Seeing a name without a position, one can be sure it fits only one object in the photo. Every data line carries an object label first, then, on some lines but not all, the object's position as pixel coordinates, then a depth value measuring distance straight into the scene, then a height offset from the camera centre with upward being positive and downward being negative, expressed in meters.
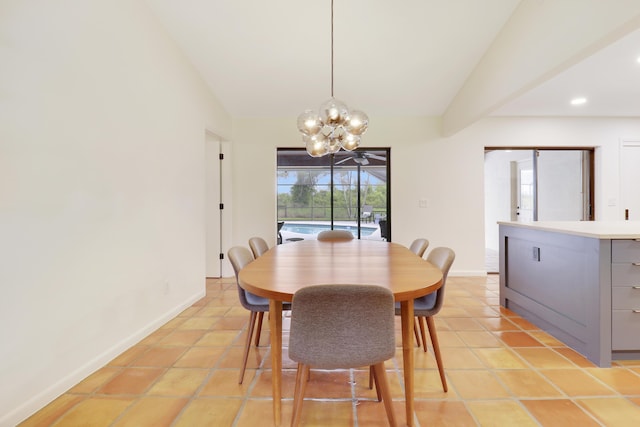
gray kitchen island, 2.11 -0.54
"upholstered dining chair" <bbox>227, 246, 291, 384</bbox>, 1.98 -0.58
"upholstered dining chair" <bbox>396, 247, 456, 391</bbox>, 1.88 -0.58
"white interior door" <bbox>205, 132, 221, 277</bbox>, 4.63 +0.13
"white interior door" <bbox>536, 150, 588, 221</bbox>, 4.97 +0.40
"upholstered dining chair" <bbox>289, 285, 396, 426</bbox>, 1.26 -0.47
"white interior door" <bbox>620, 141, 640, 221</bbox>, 4.71 +0.45
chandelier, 2.42 +0.67
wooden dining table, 1.47 -0.34
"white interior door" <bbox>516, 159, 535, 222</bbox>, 6.25 +0.40
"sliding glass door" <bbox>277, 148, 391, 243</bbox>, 5.18 +0.33
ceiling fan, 5.33 +0.88
